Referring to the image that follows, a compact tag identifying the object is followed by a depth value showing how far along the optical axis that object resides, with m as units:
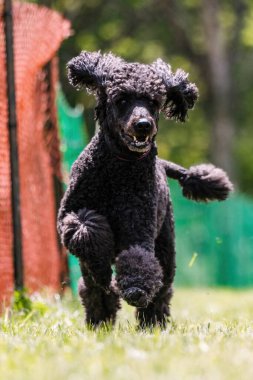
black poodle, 10.67
